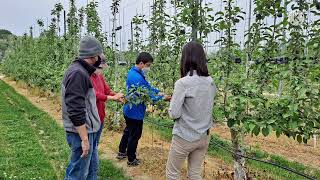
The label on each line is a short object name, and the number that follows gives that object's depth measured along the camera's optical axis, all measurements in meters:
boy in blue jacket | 3.71
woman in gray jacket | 2.36
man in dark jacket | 2.32
